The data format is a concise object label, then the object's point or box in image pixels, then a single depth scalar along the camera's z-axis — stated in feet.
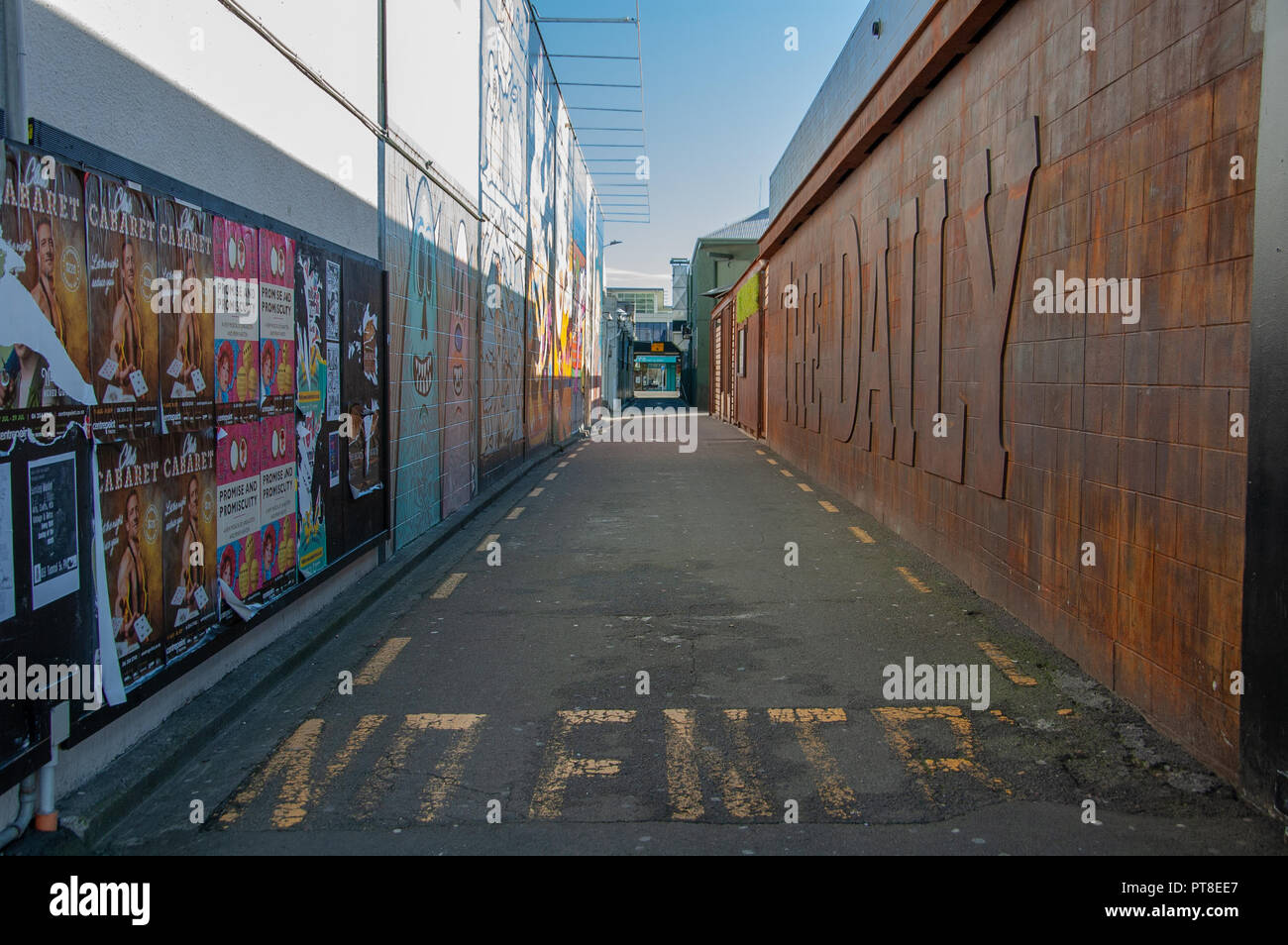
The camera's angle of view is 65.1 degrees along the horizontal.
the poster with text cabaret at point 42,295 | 11.52
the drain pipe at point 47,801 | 11.97
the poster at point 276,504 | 20.17
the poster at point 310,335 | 21.98
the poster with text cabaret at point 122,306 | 13.62
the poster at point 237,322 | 17.88
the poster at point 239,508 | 18.19
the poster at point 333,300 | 23.90
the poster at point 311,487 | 22.38
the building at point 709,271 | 176.04
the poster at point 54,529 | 12.09
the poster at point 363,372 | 25.61
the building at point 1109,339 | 13.64
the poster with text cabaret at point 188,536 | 15.98
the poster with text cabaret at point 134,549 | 14.08
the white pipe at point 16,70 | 12.03
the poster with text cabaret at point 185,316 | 15.72
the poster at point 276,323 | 19.94
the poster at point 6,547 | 11.40
